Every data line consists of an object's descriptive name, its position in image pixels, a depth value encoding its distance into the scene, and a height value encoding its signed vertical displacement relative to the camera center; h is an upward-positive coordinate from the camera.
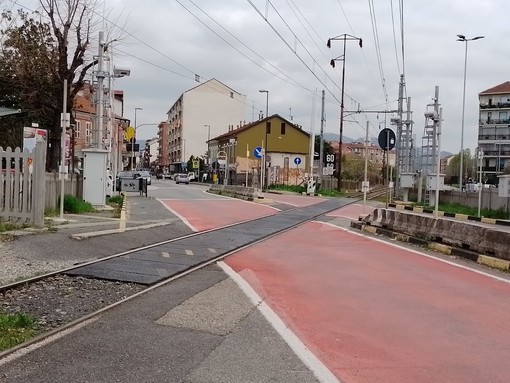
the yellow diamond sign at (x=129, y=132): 39.91 +2.54
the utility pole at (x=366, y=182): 20.98 -0.29
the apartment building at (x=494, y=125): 98.69 +9.36
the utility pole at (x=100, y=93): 21.94 +2.91
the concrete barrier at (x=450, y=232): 12.30 -1.41
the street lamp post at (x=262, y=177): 51.63 -0.49
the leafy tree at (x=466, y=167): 116.26 +2.29
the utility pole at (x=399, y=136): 44.25 +3.09
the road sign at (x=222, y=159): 65.29 +1.38
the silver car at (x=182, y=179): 76.25 -1.31
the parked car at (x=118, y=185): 35.56 -1.11
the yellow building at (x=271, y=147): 77.47 +3.78
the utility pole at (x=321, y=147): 56.19 +2.57
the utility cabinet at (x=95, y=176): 21.03 -0.34
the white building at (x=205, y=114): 113.56 +11.60
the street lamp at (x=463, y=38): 43.02 +10.70
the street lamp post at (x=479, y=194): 28.19 -0.90
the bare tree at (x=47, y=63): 22.69 +4.53
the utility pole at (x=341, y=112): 49.69 +6.00
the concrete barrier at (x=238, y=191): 34.44 -1.42
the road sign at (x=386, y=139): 19.02 +1.23
